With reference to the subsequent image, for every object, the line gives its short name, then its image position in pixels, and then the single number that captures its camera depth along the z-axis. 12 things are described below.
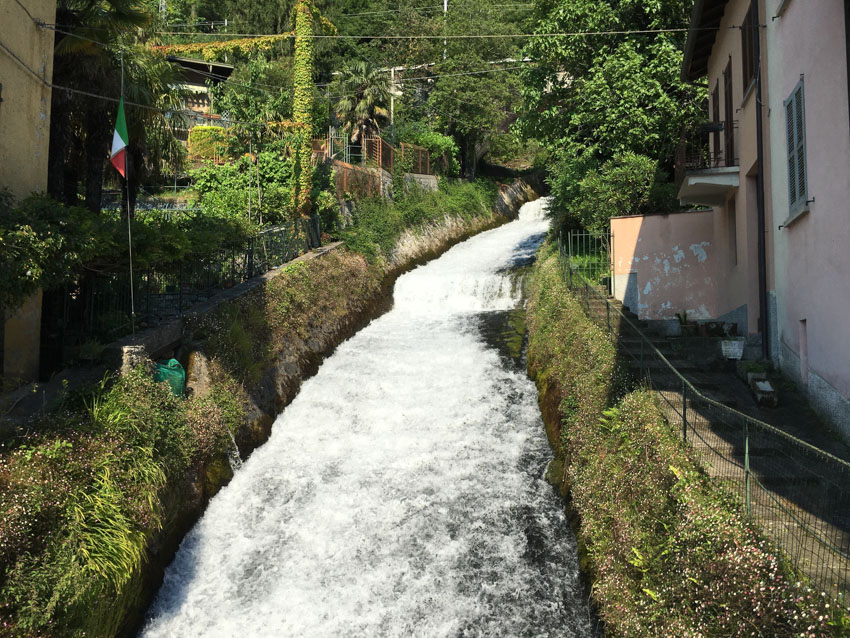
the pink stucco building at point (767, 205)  9.27
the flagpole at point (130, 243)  11.30
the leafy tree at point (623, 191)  21.62
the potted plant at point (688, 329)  16.02
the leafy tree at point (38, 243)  9.08
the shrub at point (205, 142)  28.09
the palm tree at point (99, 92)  13.47
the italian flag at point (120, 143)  11.99
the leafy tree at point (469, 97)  38.69
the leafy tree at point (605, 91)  23.09
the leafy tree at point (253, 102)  26.28
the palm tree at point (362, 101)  34.88
